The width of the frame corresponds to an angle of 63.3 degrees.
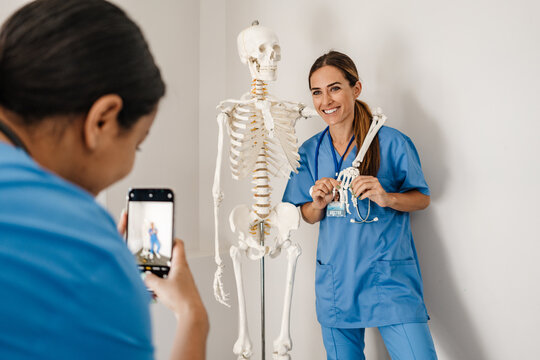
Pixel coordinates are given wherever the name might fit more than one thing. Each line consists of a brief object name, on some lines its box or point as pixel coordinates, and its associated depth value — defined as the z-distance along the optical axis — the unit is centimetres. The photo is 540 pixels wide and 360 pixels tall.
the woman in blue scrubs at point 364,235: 154
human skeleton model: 171
